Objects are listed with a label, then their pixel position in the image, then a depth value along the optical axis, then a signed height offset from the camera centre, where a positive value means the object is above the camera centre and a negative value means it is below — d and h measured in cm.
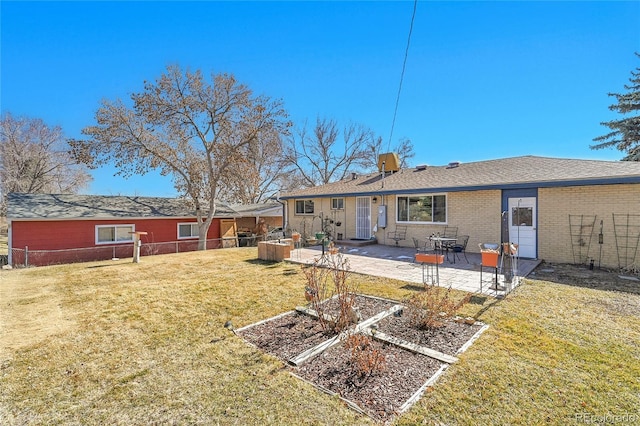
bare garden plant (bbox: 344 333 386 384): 301 -150
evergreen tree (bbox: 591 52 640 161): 1642 +531
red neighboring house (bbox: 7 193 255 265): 1307 -48
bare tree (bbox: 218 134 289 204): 1656 +283
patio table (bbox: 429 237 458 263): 1005 -107
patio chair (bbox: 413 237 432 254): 1174 -122
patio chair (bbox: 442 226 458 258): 1131 -68
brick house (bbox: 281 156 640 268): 830 +32
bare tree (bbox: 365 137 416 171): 3209 +715
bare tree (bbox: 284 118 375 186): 3238 +712
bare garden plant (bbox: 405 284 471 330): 411 -141
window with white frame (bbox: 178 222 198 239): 1800 -86
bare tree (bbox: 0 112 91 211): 2481 +493
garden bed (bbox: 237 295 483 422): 272 -165
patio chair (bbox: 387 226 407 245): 1280 -84
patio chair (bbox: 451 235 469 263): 960 -108
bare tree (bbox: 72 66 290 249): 1458 +450
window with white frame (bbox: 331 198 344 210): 1540 +63
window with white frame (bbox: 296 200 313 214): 1695 +52
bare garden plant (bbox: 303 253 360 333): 407 -137
